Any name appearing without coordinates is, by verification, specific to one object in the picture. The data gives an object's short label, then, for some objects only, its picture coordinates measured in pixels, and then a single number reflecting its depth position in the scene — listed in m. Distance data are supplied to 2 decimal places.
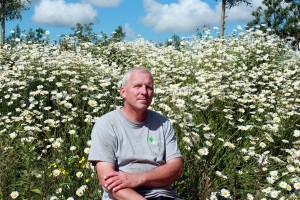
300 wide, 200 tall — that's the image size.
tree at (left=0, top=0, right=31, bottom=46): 16.48
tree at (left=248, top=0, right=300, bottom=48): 23.88
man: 2.78
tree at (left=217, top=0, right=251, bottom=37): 14.34
